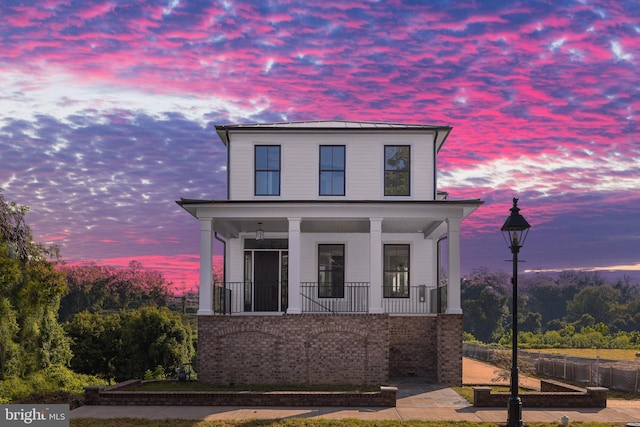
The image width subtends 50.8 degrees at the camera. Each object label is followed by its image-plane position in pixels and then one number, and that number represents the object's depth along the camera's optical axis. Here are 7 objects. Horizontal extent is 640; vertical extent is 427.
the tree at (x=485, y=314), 76.19
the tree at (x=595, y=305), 75.12
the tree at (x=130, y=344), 31.52
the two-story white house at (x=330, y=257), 22.28
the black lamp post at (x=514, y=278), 15.36
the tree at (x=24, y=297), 20.80
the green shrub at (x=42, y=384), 20.33
